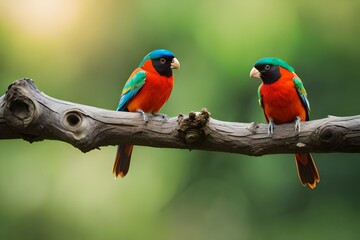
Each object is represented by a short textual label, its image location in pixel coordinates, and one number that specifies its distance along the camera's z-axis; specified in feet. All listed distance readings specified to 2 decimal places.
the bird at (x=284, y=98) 35.19
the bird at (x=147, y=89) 35.81
